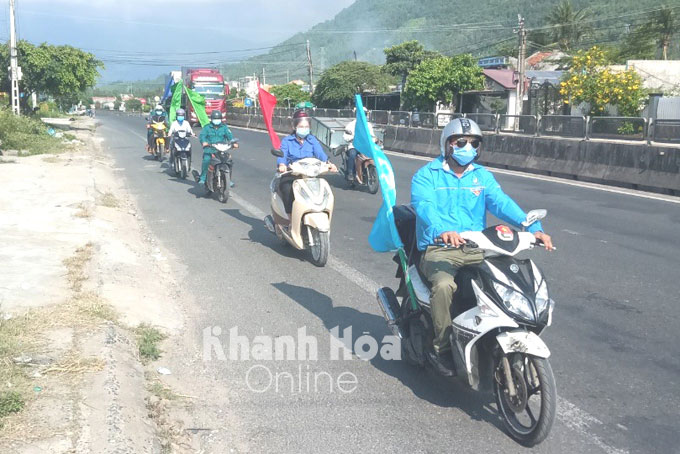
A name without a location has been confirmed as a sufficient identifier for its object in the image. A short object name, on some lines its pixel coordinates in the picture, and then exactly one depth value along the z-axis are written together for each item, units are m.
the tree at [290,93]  77.42
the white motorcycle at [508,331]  3.78
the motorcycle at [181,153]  17.00
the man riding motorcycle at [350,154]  15.14
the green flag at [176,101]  18.53
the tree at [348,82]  59.19
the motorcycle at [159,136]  22.42
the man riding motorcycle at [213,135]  13.34
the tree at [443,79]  45.75
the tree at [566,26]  76.81
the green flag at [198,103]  16.64
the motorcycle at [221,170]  13.17
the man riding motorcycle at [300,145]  9.23
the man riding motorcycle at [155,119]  23.05
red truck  48.15
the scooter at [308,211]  8.19
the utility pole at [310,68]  66.35
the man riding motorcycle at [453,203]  4.36
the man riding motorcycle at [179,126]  16.98
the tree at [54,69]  37.94
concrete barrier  14.85
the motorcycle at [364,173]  14.52
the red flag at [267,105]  10.76
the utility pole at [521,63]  40.19
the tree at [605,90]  31.36
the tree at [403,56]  63.76
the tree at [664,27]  63.75
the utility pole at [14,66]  30.59
